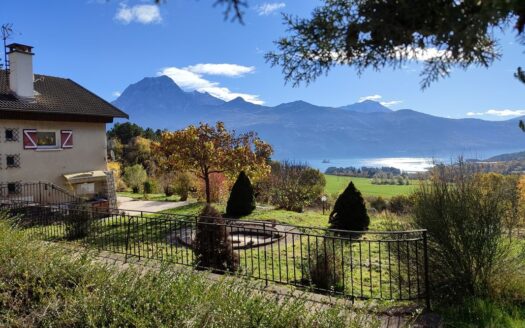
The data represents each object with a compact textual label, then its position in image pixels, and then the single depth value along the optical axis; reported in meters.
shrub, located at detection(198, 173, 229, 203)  22.98
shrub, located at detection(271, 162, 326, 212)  22.21
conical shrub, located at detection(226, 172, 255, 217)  16.92
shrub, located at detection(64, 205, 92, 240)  12.14
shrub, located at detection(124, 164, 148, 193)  30.48
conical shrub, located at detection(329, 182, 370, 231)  14.01
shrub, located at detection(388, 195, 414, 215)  31.01
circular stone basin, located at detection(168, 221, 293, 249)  11.46
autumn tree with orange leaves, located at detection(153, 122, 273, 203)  18.48
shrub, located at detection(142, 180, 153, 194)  28.50
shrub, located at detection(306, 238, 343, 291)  7.48
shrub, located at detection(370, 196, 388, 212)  36.48
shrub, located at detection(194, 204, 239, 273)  8.21
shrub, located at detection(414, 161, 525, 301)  5.70
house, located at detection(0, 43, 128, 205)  16.73
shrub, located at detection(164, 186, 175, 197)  26.81
